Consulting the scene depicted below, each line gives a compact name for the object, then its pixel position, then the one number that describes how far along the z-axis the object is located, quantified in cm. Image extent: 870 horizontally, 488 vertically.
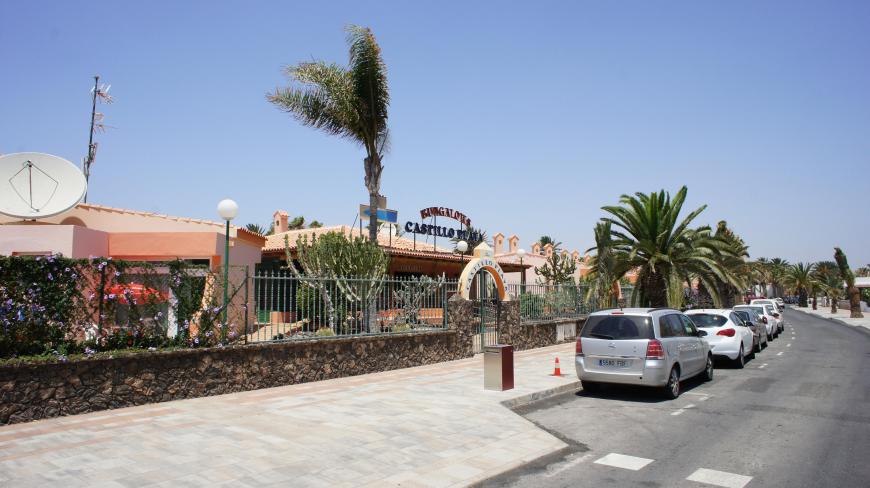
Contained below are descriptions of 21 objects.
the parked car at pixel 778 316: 3000
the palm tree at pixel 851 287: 4781
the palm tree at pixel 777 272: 10356
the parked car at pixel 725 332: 1605
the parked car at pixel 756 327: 1980
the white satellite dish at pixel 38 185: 1783
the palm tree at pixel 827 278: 7281
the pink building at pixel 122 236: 1773
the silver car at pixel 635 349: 1082
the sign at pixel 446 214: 3562
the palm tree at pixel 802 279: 8619
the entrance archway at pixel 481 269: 1772
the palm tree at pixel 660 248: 2214
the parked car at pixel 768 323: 2350
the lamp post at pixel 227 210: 1144
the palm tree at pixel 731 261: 3678
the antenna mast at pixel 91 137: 3112
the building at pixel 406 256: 2698
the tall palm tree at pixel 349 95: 1811
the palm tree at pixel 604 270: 2325
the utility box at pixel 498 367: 1177
